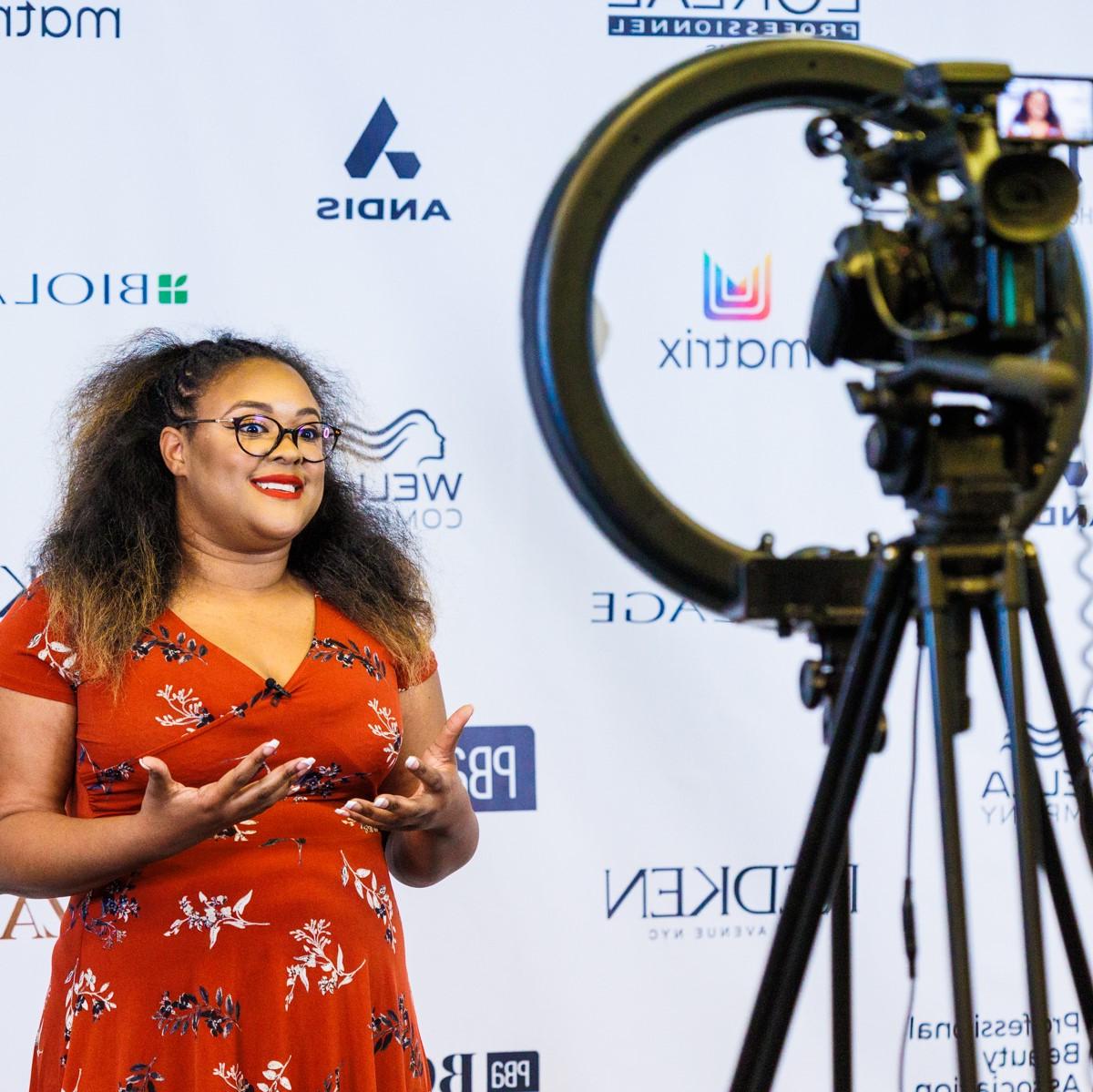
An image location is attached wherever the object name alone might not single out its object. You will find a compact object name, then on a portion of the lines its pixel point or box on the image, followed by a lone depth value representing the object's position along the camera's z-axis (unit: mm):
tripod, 2301
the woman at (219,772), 2911
